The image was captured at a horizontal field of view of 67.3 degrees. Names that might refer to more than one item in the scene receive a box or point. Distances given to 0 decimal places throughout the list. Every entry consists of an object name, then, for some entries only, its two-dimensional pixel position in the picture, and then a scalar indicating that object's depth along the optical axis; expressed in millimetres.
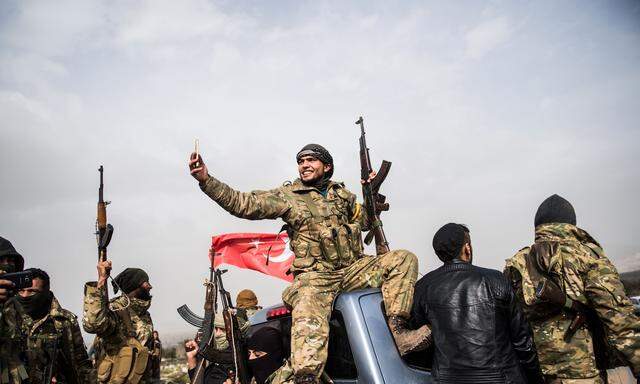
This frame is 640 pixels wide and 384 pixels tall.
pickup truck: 2836
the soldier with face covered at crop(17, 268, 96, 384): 4738
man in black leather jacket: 2895
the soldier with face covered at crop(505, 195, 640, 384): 3355
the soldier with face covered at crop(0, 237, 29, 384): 3295
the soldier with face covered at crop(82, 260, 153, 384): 5113
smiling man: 3066
